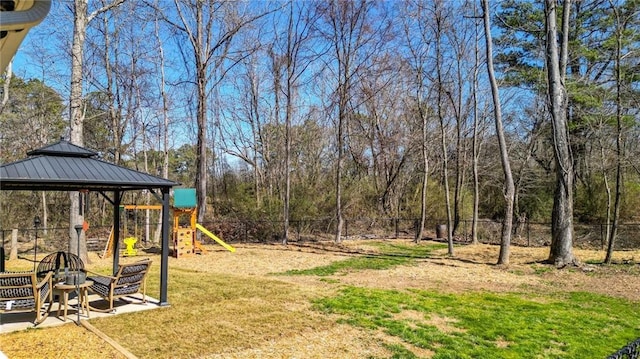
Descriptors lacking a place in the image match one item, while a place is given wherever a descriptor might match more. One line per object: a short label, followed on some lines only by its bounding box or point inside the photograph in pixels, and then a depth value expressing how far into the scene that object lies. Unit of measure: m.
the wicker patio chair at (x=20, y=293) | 5.21
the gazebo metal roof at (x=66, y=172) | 5.46
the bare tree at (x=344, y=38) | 16.92
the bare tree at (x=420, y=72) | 15.06
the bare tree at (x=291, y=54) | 17.11
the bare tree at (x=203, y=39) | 16.30
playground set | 12.68
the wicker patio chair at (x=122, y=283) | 6.08
